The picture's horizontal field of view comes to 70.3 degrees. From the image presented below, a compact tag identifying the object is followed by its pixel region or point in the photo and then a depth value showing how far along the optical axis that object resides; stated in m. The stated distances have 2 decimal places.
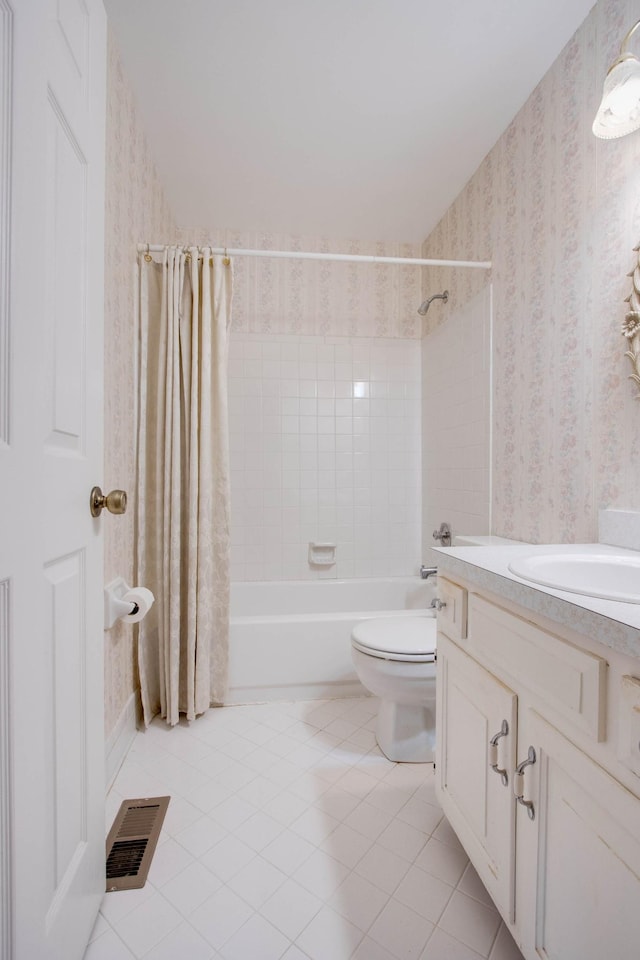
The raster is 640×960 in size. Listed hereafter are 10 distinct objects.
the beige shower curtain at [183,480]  1.85
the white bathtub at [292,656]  2.00
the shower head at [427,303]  2.36
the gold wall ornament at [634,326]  1.16
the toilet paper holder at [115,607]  1.38
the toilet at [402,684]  1.53
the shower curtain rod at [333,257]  1.84
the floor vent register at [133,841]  1.12
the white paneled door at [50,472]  0.58
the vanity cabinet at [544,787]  0.60
